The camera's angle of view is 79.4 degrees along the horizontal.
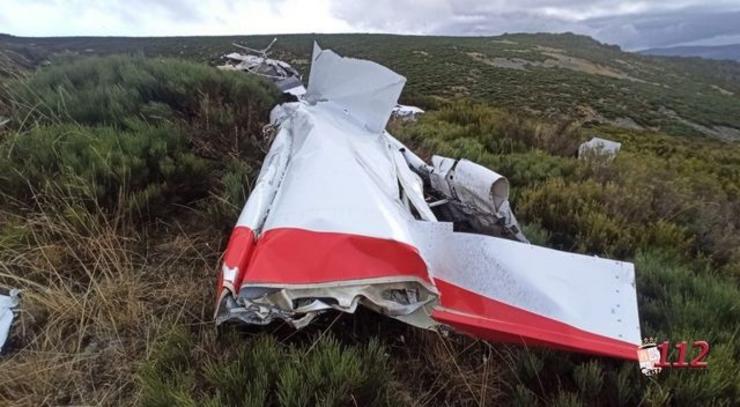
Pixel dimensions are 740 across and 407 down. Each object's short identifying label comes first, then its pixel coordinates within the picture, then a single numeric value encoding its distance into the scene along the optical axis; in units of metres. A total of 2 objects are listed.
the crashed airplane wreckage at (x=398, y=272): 1.93
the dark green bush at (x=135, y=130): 3.33
